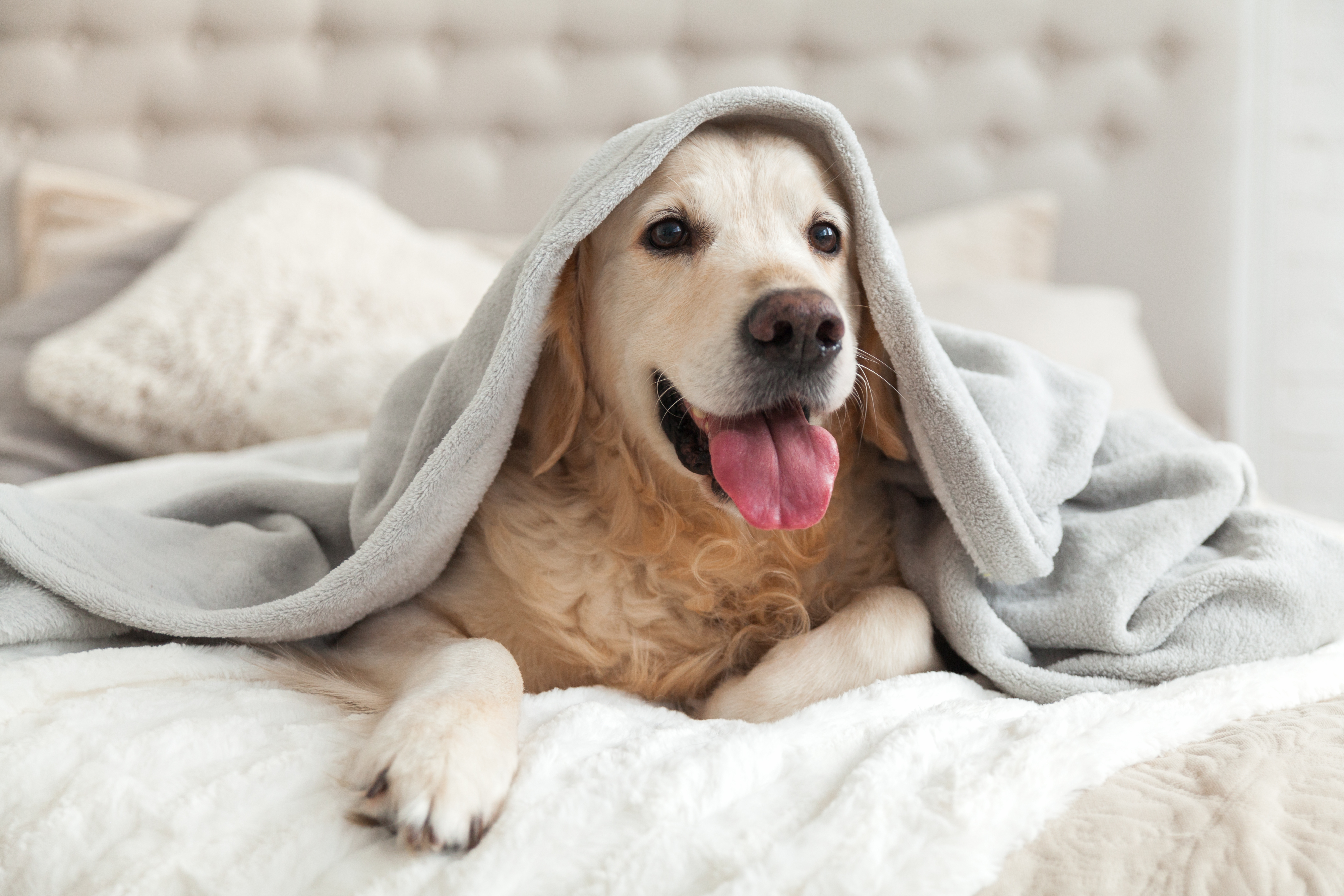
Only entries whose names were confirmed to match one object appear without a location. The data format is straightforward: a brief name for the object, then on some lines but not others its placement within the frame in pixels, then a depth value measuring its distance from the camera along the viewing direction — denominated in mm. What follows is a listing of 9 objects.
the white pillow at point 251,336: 2117
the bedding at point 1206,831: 654
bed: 693
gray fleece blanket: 1119
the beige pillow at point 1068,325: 2395
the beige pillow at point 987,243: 2848
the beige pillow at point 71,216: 2654
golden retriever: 1123
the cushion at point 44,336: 2146
